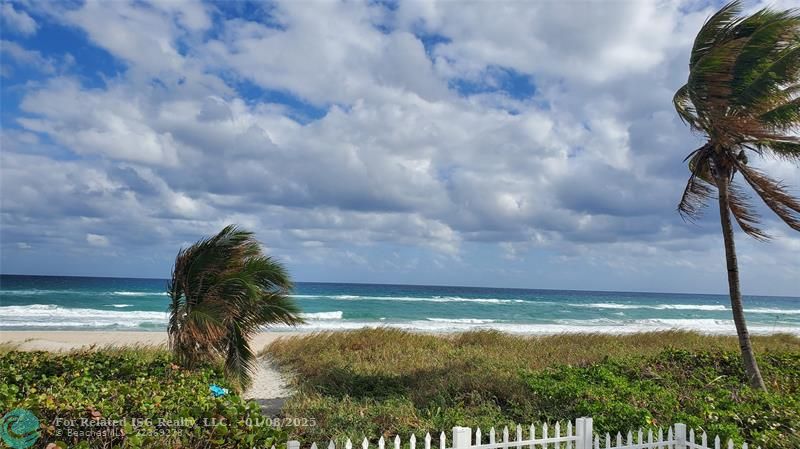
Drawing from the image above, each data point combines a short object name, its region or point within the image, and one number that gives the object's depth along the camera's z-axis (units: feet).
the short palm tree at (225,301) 27.89
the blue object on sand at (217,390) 22.89
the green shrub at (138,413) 14.88
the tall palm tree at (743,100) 29.84
